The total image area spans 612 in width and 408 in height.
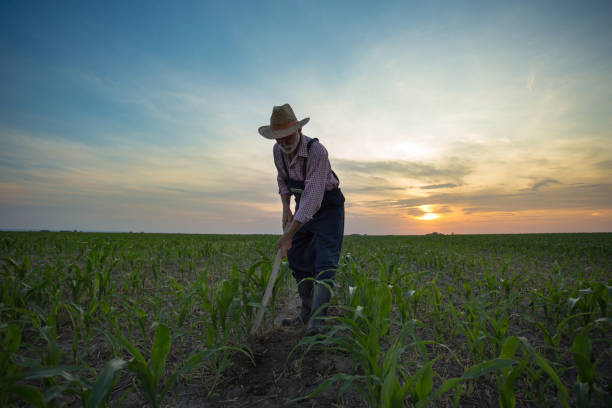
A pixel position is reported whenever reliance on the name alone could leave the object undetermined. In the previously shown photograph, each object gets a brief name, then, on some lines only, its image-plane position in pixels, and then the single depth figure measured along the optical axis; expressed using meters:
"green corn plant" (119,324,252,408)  1.47
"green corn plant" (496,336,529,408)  1.30
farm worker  2.84
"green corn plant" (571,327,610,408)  1.31
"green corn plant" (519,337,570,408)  1.27
